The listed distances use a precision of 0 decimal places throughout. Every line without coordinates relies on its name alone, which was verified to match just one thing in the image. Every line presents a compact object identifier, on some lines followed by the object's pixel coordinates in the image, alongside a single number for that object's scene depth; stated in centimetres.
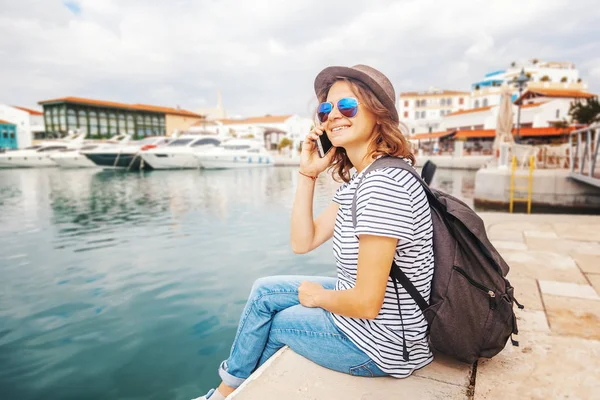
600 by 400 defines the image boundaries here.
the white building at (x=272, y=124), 6662
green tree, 2675
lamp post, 1573
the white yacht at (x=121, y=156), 2775
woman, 132
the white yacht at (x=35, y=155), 3141
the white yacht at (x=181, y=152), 2736
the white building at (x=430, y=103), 6103
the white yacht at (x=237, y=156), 2870
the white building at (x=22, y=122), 5910
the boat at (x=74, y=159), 3059
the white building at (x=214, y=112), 9994
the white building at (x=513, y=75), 5592
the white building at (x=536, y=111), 3681
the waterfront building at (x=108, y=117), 5809
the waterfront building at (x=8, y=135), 5622
